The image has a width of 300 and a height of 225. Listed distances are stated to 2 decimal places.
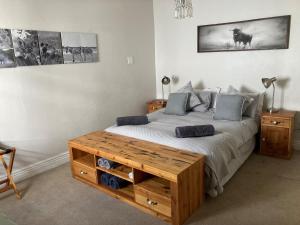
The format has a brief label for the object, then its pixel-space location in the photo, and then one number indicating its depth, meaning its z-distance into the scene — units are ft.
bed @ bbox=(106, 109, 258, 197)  7.96
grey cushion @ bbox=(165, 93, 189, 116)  12.20
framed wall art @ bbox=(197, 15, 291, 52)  11.28
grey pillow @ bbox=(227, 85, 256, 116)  11.17
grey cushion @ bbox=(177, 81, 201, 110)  12.46
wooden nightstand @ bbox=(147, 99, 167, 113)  14.85
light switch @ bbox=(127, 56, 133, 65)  14.19
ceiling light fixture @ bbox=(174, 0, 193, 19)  7.86
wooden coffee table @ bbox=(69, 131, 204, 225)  6.85
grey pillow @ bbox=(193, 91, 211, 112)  12.41
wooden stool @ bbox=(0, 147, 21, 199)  8.62
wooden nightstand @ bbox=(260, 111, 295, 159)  10.55
